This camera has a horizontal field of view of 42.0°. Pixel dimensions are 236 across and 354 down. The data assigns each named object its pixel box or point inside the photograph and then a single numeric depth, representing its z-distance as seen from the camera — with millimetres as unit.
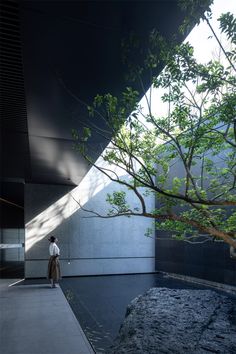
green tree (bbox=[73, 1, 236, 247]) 2719
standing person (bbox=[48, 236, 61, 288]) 9078
